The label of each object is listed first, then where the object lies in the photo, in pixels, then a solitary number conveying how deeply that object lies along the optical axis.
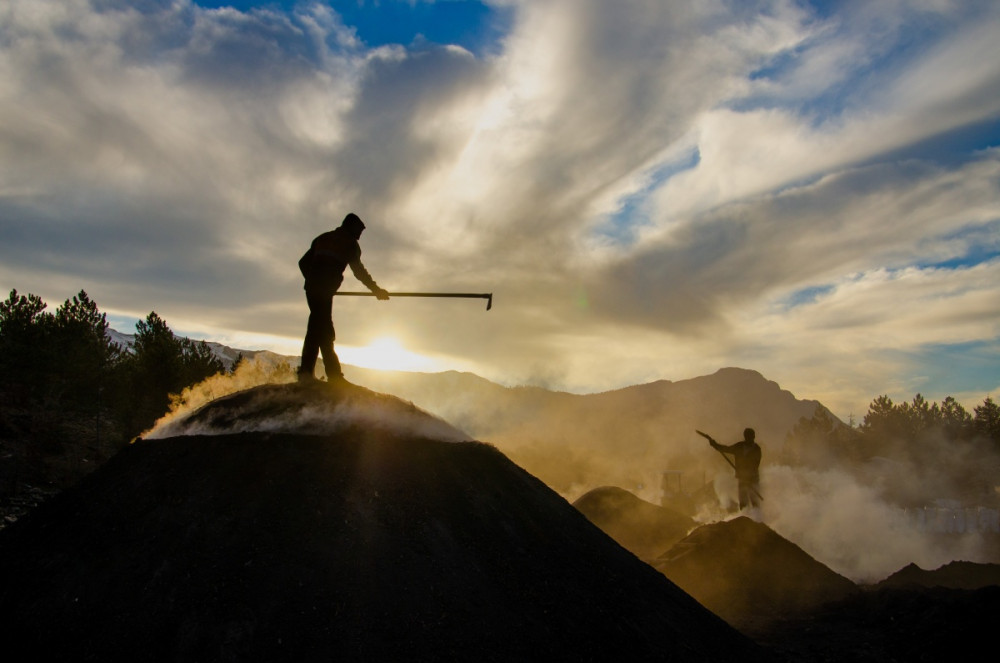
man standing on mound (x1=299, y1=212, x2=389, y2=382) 8.60
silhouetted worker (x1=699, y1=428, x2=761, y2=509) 18.73
